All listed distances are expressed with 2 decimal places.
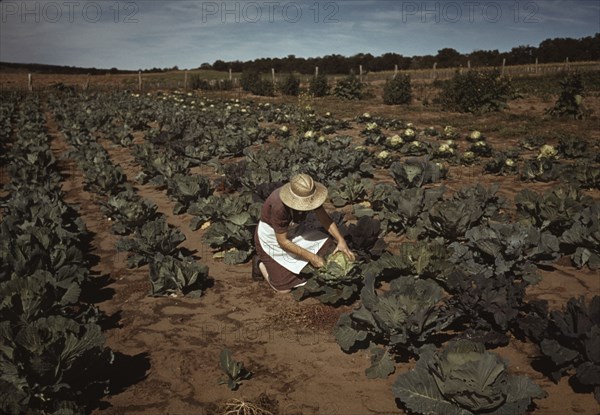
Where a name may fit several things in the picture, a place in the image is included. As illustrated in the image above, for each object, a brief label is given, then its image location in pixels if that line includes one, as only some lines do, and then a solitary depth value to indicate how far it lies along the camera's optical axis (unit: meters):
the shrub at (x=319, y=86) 28.52
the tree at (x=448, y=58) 59.16
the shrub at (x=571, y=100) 14.33
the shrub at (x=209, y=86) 36.72
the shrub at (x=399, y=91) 22.44
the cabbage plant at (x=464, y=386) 2.43
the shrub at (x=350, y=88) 26.23
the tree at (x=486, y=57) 57.09
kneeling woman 3.93
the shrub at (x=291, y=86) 30.84
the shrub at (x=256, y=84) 30.30
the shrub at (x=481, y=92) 17.40
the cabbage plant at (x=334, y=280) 3.88
